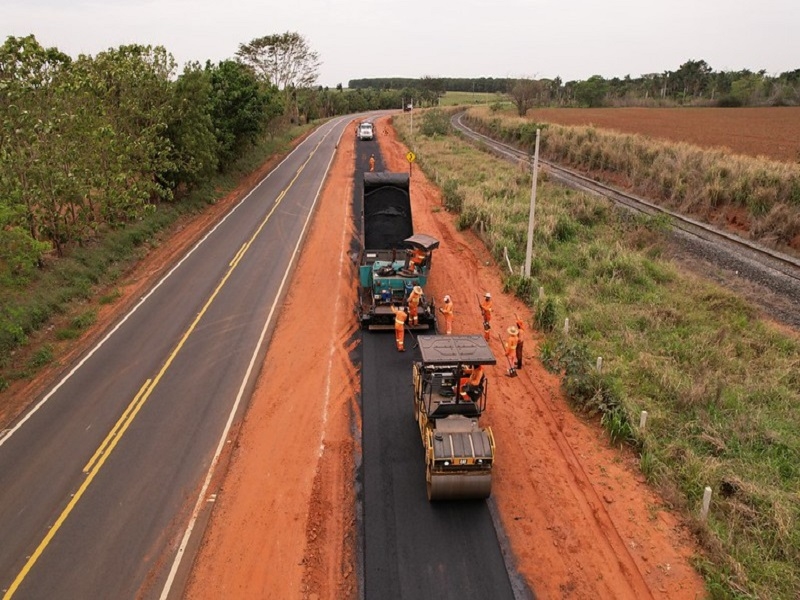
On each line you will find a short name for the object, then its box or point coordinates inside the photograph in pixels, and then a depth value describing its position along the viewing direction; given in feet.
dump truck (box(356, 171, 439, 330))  58.54
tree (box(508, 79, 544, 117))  259.80
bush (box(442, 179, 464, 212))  103.91
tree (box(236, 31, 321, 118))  231.30
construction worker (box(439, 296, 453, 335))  54.95
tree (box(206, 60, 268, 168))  123.03
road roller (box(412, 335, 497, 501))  33.96
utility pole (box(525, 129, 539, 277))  60.90
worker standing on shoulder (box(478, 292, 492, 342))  54.30
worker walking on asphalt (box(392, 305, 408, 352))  52.03
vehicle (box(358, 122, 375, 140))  196.24
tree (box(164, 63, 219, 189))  97.40
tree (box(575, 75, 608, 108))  356.18
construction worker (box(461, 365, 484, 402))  38.27
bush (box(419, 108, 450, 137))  206.56
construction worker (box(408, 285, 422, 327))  54.80
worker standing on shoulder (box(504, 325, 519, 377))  48.60
